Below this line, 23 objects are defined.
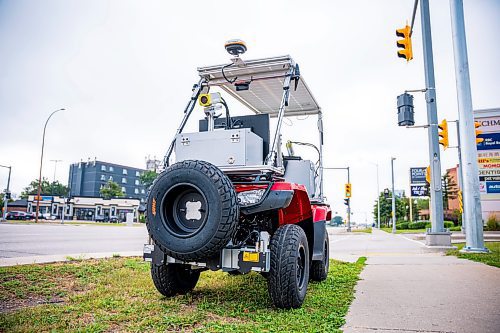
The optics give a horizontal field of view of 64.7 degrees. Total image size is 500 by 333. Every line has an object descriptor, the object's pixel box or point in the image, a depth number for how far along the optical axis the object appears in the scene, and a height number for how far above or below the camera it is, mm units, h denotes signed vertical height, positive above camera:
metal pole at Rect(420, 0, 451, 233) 13688 +2692
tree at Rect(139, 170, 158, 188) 98000 +11219
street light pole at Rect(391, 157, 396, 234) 41662 +6118
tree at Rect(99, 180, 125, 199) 84938 +6279
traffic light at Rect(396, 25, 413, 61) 10836 +4928
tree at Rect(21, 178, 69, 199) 93450 +7633
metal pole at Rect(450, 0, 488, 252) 11352 +2516
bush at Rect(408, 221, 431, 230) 47125 -124
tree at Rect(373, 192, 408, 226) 79375 +3169
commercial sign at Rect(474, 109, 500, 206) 22117 +4190
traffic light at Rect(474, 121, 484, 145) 12578 +3007
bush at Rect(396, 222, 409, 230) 48062 -265
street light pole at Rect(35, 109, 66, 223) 37531 +7272
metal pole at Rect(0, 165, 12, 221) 45594 +2369
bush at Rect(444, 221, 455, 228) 40594 +34
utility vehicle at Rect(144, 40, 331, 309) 4074 +199
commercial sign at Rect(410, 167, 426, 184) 43656 +5366
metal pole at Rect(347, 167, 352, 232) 35875 +1610
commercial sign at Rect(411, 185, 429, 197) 43281 +3610
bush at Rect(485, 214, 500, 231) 31548 +75
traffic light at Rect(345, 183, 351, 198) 34528 +2972
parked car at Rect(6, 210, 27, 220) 56000 +484
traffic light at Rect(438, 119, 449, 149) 12875 +2986
